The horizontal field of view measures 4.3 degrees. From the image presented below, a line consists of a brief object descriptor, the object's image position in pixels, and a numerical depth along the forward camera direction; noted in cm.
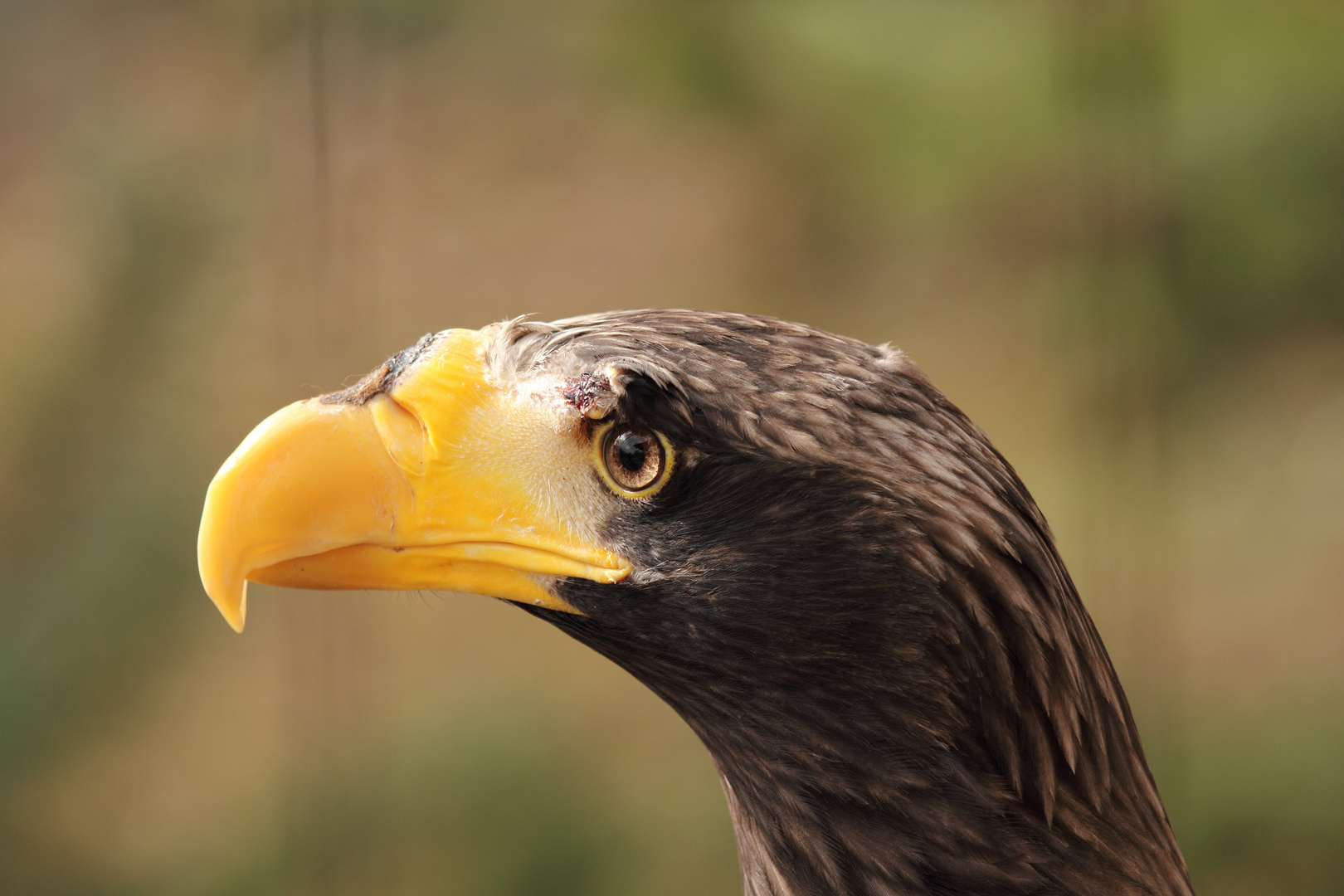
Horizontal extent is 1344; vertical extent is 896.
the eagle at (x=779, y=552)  353
